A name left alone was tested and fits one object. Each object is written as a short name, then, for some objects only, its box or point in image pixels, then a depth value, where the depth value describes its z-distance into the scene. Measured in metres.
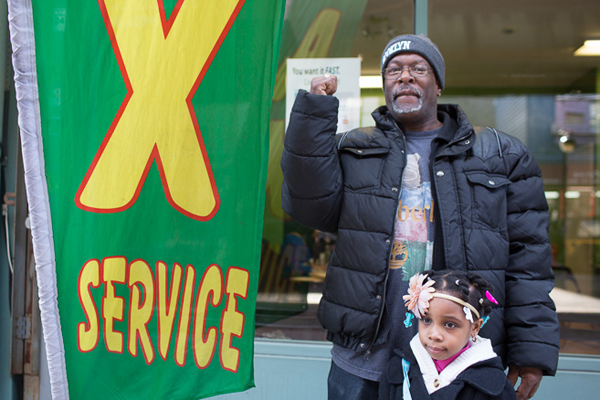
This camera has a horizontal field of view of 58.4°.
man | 1.85
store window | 3.82
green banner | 1.78
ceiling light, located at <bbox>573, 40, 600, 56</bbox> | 5.45
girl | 1.64
